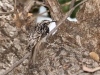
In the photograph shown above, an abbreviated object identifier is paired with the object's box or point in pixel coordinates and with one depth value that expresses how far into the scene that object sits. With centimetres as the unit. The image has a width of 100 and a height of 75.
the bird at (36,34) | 650
